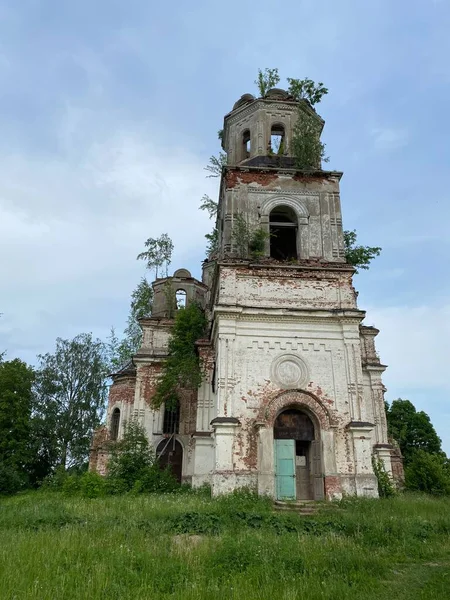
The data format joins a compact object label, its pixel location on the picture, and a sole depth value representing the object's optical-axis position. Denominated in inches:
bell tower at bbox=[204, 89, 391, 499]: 557.9
